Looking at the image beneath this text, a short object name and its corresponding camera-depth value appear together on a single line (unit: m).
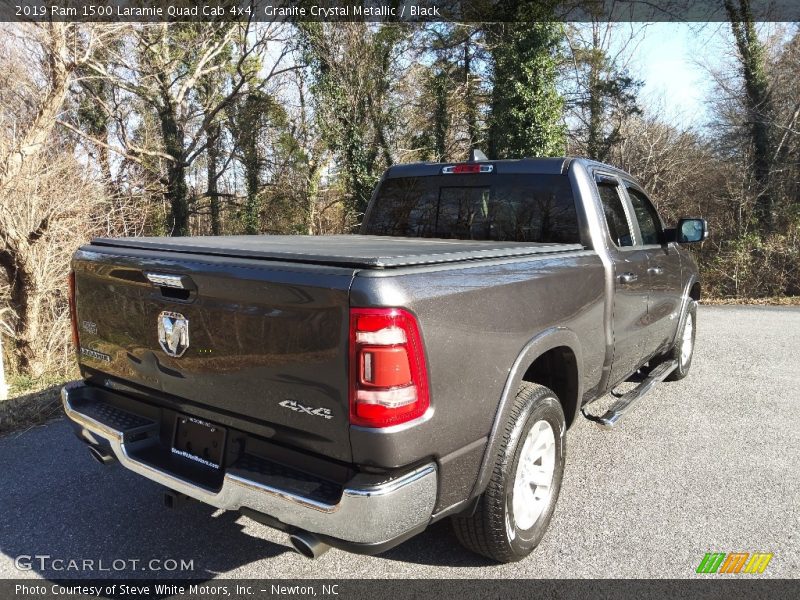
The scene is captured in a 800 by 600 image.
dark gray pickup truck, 1.95
